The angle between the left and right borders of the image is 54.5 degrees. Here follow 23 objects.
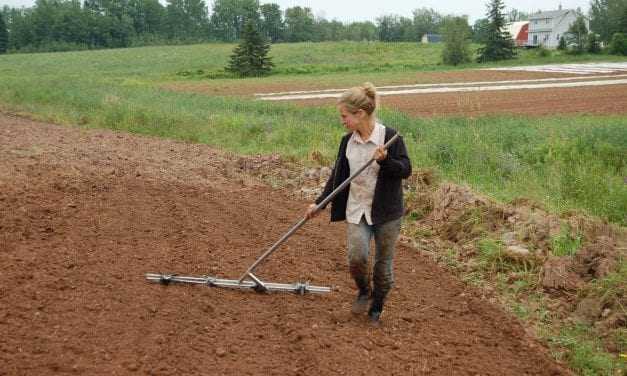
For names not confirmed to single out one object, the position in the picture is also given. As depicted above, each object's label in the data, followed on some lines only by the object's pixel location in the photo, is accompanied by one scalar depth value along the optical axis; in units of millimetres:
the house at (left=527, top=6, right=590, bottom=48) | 86812
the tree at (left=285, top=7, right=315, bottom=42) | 99750
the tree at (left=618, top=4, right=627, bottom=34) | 53312
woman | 3979
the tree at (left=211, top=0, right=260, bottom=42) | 110812
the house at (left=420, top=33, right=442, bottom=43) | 99638
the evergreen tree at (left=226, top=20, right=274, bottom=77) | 43875
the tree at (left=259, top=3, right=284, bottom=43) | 98938
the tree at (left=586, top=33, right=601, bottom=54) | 52875
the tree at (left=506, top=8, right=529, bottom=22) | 147475
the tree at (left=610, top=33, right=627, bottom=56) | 49953
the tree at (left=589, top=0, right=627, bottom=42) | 54844
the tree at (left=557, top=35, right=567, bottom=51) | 56934
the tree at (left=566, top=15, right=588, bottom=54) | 56953
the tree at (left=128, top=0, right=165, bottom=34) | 108625
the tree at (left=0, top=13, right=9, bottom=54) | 82438
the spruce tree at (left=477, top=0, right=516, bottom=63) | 51094
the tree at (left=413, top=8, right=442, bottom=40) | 108188
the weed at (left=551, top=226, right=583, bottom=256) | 5938
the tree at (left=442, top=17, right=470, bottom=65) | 48875
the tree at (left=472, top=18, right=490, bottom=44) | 51962
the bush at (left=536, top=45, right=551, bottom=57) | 52375
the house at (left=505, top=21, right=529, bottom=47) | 89438
